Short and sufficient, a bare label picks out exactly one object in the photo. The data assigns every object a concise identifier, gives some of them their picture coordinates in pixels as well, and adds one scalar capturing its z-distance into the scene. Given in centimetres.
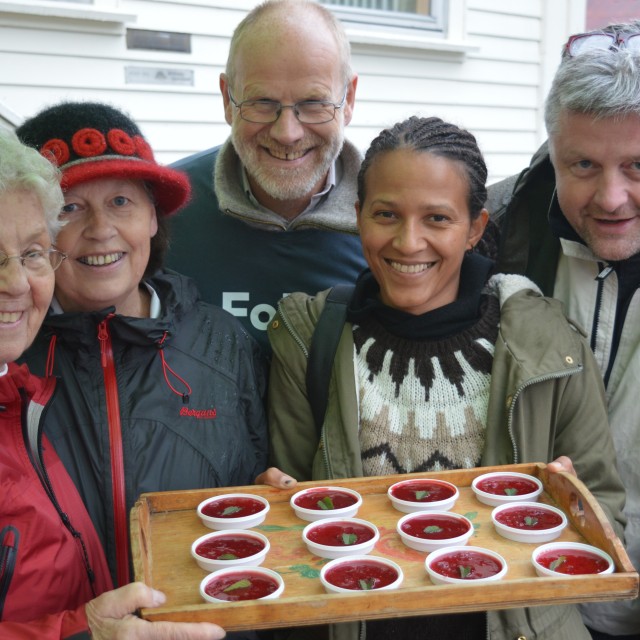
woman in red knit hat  227
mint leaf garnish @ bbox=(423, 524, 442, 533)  211
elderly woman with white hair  190
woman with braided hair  237
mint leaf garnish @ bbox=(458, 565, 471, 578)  187
